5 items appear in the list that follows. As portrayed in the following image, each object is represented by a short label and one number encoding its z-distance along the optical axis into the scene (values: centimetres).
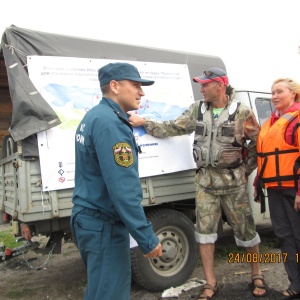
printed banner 322
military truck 314
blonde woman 315
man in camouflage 346
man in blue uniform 186
